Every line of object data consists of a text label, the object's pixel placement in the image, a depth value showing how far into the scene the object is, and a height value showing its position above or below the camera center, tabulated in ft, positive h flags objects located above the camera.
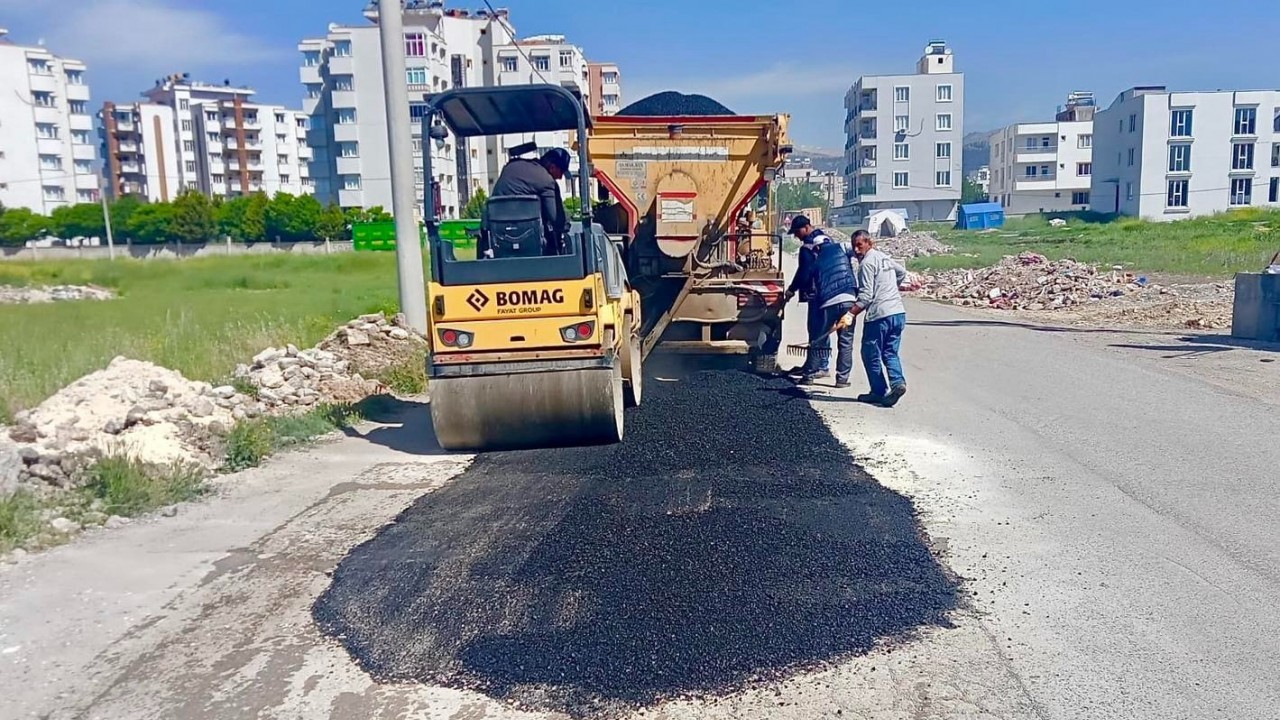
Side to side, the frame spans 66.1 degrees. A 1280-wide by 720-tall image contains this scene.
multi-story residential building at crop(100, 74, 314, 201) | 311.88 +28.78
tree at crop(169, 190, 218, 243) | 191.01 +3.29
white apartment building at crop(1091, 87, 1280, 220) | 227.20 +13.01
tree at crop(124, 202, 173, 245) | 192.85 +2.74
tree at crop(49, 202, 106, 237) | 195.93 +3.44
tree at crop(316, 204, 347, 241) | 192.73 +1.21
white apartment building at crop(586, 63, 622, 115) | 294.05 +42.20
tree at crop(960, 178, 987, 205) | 400.47 +8.45
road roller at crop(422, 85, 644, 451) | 23.43 -2.55
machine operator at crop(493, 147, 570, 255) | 24.88 +0.94
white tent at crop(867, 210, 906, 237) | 190.80 -1.46
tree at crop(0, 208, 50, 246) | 188.03 +2.91
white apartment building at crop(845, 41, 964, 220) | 284.00 +22.04
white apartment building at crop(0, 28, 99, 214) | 243.40 +26.33
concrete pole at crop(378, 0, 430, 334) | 36.04 +3.42
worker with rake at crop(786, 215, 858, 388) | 32.68 -2.60
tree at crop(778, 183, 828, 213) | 214.61 +6.02
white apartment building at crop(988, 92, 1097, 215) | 314.35 +14.97
